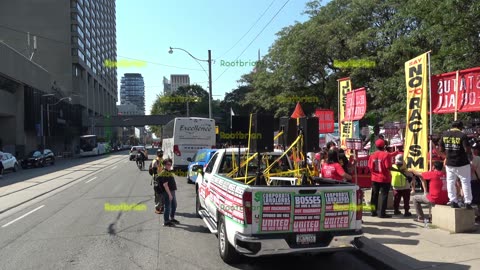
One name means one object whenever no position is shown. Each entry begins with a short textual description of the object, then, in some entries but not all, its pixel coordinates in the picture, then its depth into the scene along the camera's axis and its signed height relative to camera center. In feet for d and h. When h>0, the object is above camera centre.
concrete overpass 289.39 +7.90
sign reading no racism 30.48 +1.05
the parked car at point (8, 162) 107.44 -7.36
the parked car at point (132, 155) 125.08 -6.80
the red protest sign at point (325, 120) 60.03 +1.52
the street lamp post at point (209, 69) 116.78 +16.68
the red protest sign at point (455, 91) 31.19 +2.84
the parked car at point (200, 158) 55.51 -3.52
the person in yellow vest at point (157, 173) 33.73 -3.39
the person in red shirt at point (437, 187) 27.78 -3.57
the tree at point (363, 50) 45.78 +13.29
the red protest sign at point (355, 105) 44.27 +2.72
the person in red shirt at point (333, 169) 28.63 -2.50
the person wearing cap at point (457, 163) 25.81 -1.92
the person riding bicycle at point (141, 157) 95.72 -5.51
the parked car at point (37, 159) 127.85 -8.07
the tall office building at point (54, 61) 182.70 +46.40
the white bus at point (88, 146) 205.26 -6.44
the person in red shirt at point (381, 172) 31.01 -2.93
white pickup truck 19.21 -3.91
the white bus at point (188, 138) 80.02 -1.17
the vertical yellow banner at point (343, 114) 47.24 +1.89
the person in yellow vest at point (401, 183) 31.76 -3.78
